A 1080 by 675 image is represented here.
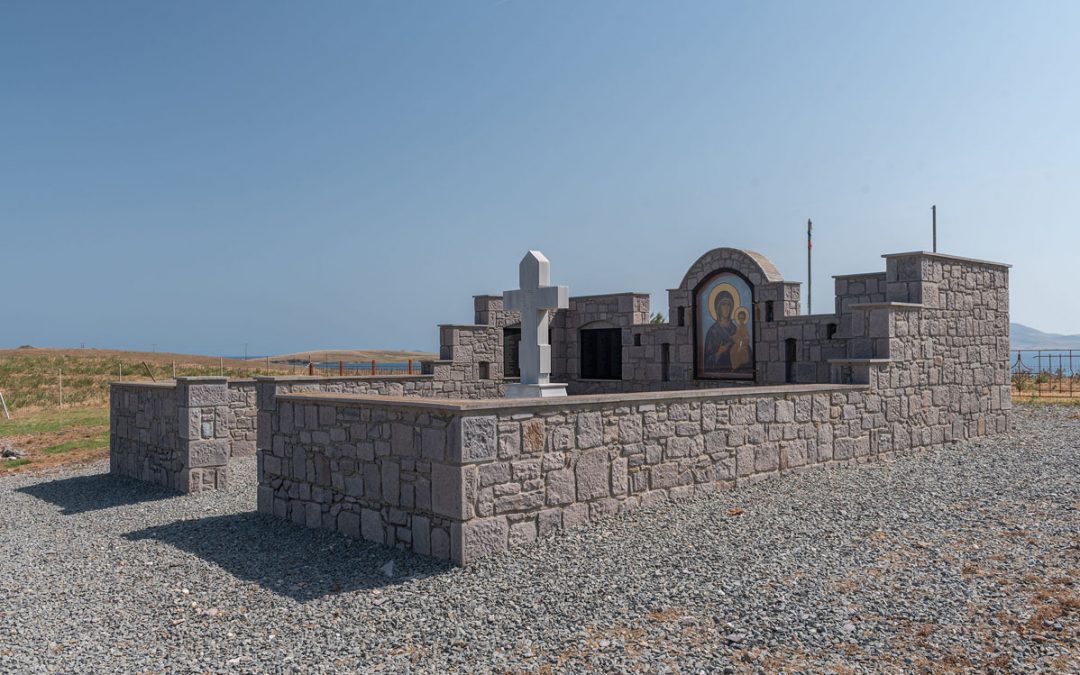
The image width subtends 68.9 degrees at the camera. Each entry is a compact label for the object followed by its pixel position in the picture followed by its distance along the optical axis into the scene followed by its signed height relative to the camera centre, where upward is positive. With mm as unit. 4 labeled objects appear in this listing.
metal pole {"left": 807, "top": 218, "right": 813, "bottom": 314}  28062 +3233
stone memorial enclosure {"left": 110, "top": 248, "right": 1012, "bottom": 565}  7352 -745
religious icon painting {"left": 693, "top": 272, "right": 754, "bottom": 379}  15922 +485
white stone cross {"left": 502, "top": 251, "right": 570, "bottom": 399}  11375 +426
